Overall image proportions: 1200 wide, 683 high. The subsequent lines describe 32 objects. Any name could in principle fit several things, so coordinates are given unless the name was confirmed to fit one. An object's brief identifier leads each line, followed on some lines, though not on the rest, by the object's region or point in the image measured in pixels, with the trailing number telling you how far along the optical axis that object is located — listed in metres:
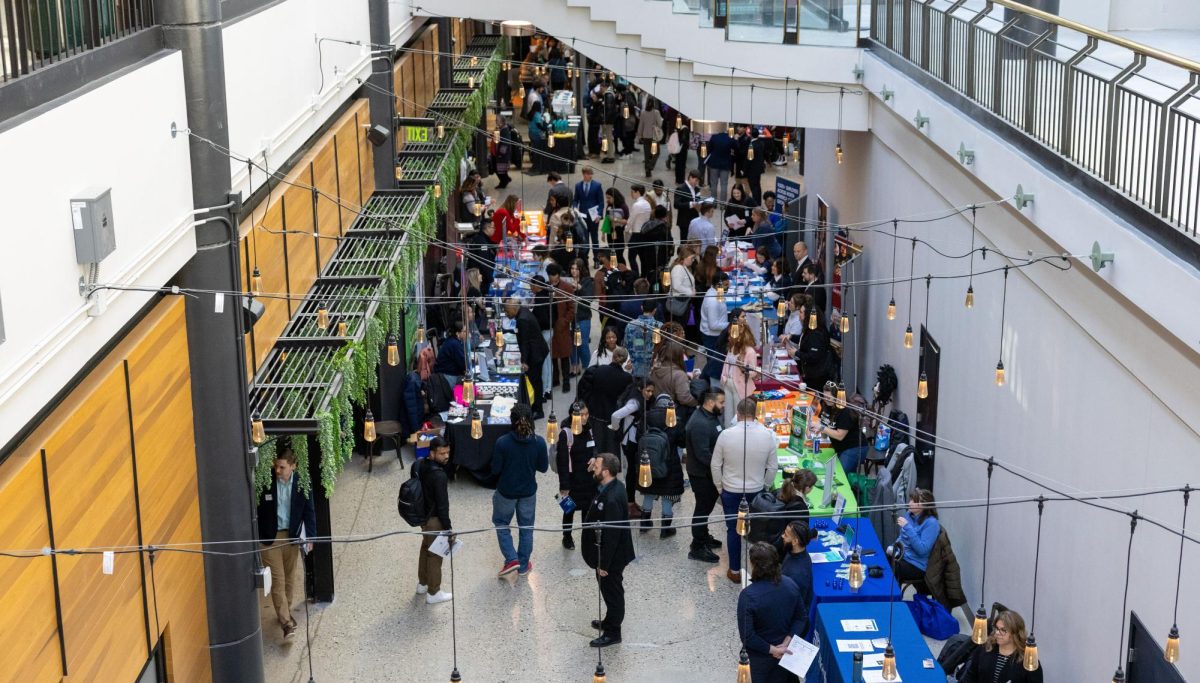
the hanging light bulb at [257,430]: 8.92
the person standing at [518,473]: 11.35
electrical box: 6.52
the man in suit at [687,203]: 20.52
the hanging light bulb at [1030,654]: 7.99
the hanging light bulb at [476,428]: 11.92
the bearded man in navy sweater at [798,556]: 9.90
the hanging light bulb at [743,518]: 9.24
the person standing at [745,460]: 11.45
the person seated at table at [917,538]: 10.55
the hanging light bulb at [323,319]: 10.49
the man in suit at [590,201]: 20.30
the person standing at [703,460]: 12.02
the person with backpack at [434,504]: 11.09
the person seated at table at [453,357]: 14.67
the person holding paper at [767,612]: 9.29
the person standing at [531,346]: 14.68
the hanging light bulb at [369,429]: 10.84
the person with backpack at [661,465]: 12.02
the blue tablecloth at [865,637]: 8.94
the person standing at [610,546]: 10.56
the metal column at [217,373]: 8.14
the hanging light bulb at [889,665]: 8.27
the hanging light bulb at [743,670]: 8.08
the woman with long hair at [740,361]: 13.67
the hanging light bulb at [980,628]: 8.02
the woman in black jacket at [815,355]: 14.69
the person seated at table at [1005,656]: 8.55
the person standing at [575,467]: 12.09
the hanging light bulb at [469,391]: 12.85
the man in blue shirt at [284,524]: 10.41
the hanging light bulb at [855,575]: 9.22
